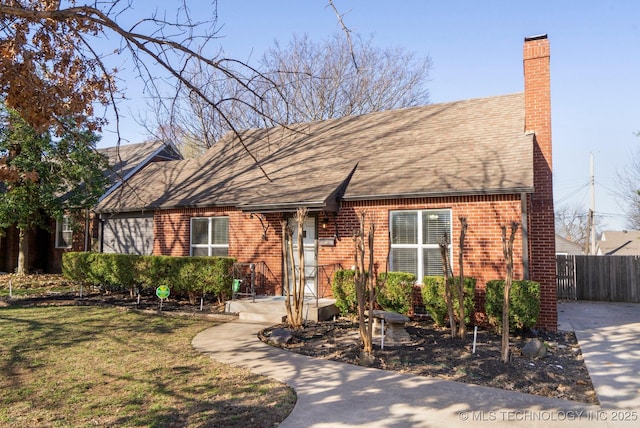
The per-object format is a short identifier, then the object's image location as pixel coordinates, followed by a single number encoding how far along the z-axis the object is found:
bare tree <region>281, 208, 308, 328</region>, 8.53
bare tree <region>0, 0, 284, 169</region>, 4.70
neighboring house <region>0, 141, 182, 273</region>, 17.20
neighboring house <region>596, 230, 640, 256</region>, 38.64
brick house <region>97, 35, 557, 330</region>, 9.19
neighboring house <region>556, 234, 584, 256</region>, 42.53
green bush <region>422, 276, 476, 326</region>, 8.57
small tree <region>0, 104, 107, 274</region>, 15.16
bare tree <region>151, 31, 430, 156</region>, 26.81
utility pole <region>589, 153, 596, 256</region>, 26.38
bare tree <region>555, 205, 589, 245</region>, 61.45
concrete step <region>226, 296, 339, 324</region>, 9.61
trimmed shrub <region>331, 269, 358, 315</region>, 9.62
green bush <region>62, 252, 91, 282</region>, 14.30
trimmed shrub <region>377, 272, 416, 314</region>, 9.17
